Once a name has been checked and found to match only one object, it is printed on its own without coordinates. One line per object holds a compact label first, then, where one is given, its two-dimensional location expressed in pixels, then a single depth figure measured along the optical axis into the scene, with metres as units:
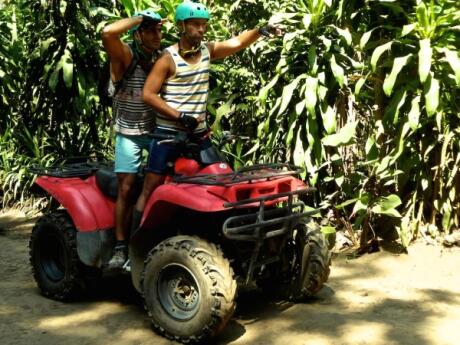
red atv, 3.73
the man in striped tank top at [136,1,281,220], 4.03
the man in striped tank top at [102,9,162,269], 4.36
